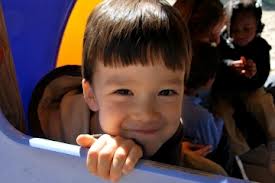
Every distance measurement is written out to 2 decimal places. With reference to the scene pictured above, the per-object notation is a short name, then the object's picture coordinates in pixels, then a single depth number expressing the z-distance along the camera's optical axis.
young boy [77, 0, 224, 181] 0.72
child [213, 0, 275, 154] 1.33
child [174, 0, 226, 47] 1.21
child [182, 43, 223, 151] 1.13
